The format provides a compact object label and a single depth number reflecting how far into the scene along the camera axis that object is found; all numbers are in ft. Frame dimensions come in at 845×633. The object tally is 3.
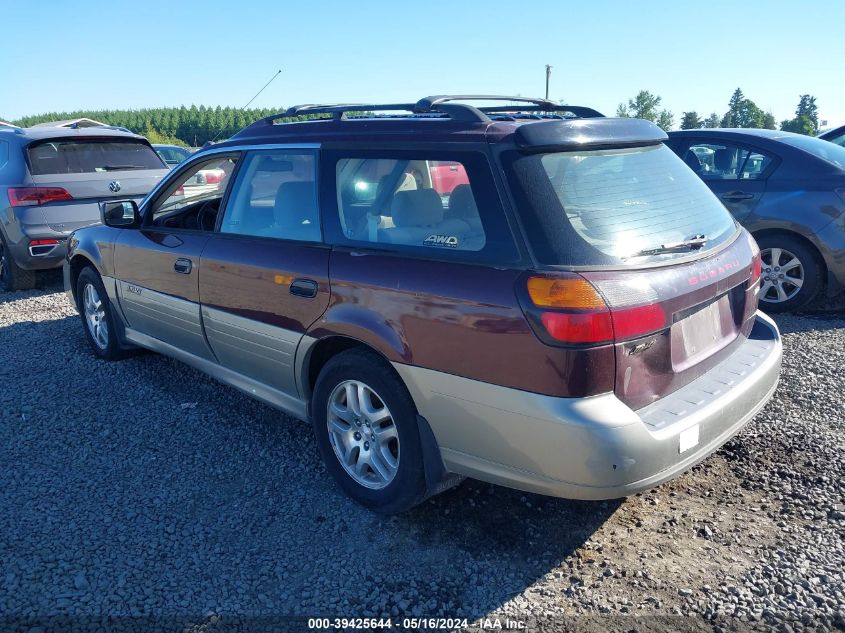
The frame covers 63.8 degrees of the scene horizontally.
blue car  19.21
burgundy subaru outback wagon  8.11
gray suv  24.40
